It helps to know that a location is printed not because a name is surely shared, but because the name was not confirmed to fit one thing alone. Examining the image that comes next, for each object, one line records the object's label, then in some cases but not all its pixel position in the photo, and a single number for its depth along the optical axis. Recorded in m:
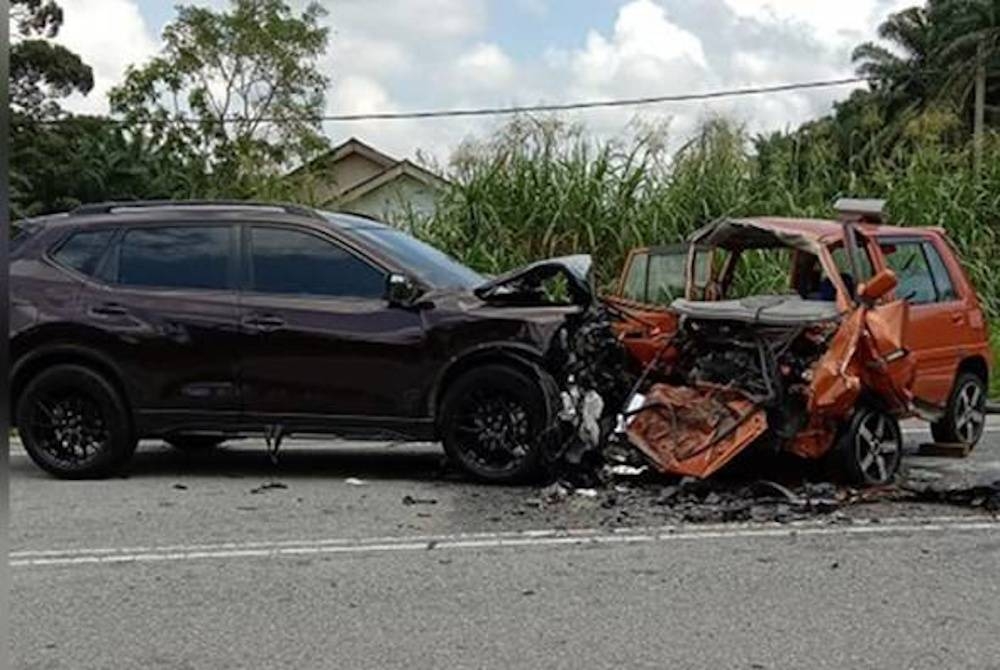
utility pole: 41.59
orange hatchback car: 7.34
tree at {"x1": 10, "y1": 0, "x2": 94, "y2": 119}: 32.78
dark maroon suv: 7.89
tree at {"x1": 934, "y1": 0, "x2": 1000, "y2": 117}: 44.66
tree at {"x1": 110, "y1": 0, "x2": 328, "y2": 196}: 36.62
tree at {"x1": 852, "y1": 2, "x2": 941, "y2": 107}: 49.25
